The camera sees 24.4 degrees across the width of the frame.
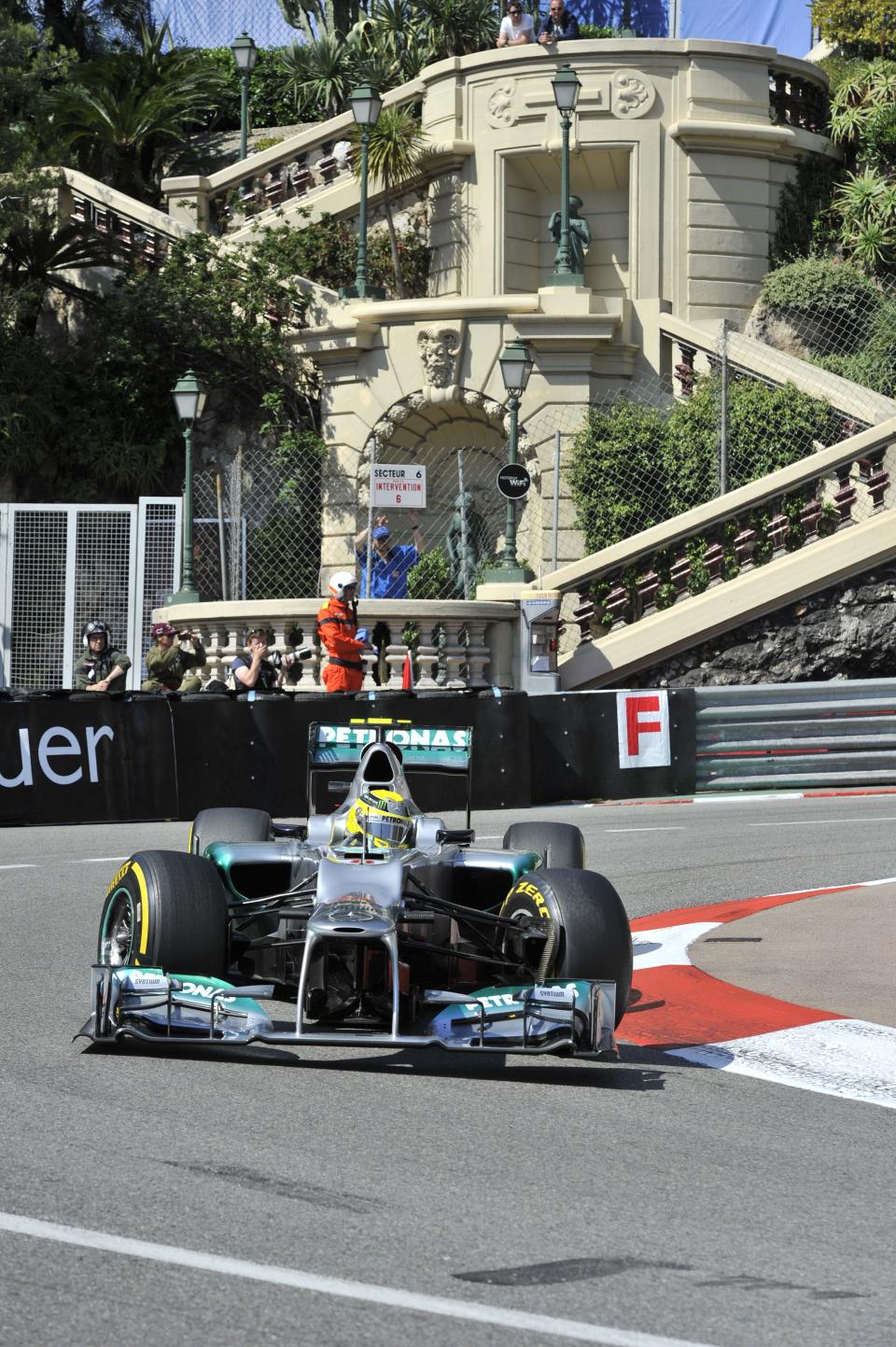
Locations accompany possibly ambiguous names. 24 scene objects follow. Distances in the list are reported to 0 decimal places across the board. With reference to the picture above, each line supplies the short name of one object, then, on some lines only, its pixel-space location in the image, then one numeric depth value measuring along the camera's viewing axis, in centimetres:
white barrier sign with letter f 1856
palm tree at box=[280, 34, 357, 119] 3819
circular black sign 2081
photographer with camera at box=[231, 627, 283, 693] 1925
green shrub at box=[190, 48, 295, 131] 4212
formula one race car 705
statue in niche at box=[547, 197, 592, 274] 3000
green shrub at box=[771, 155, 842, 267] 3156
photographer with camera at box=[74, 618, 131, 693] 1925
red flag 2059
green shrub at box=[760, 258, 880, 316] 3025
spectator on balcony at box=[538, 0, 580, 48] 3066
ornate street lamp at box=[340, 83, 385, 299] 2666
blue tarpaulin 3694
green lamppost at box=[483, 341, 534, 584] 2167
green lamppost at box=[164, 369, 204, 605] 2220
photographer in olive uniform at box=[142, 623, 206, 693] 1994
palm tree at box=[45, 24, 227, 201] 3444
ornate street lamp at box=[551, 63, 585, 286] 2573
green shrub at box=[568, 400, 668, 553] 2683
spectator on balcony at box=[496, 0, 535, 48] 3209
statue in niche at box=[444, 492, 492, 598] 2272
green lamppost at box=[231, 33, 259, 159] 3600
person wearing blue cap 2252
